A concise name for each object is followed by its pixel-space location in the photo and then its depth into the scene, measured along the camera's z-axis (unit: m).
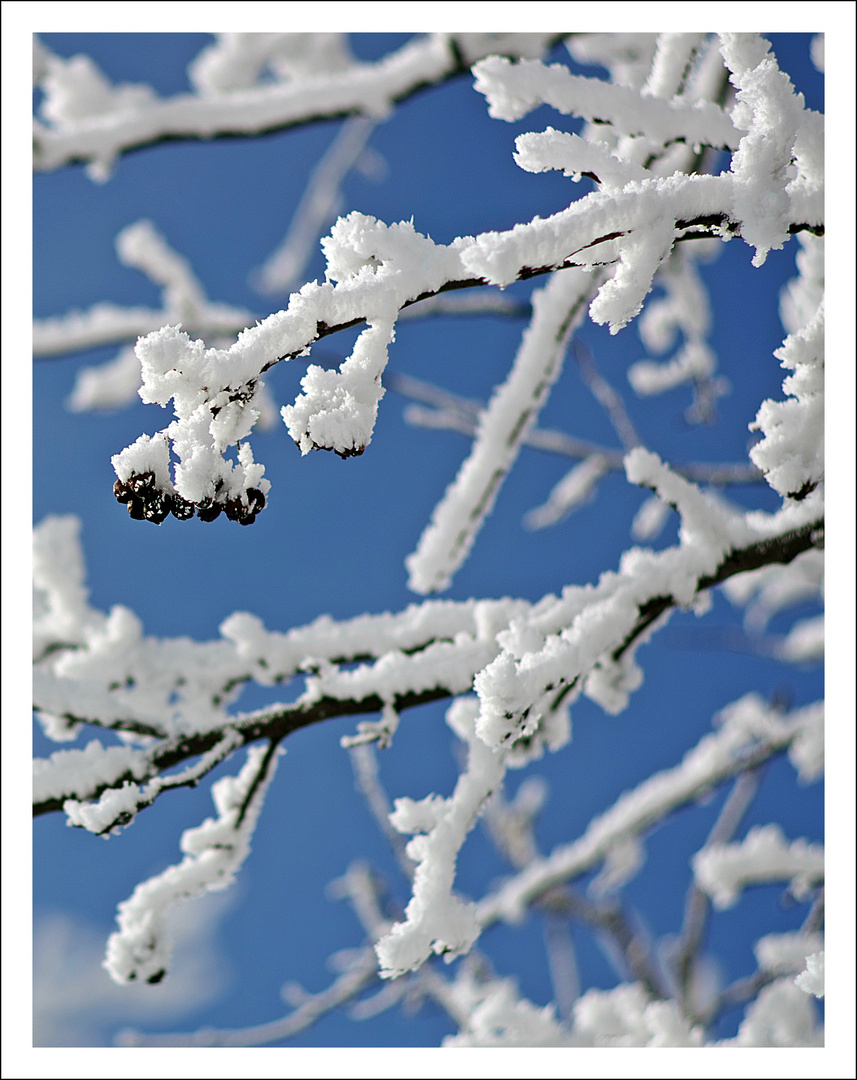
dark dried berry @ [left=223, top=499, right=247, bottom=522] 1.14
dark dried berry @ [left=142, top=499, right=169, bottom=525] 1.14
